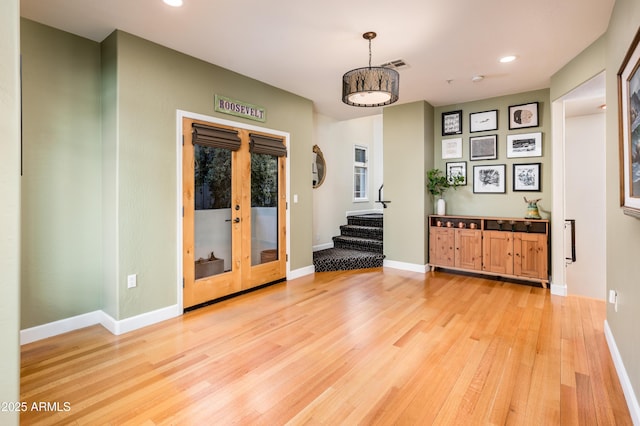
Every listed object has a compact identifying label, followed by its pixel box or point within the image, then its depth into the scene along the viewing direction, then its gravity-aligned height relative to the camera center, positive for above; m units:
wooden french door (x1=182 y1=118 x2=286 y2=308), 3.59 +0.04
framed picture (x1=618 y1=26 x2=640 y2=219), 1.85 +0.53
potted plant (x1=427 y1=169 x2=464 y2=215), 5.31 +0.49
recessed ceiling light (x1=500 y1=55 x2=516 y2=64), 3.57 +1.74
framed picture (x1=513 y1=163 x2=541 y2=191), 4.71 +0.53
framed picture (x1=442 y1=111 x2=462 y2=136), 5.31 +1.51
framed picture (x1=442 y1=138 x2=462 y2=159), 5.33 +1.09
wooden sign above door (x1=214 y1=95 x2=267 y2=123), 3.85 +1.34
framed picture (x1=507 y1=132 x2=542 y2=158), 4.67 +1.00
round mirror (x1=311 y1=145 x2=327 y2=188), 6.25 +0.91
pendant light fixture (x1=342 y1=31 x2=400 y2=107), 2.77 +1.13
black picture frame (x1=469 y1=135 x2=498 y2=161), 5.02 +1.04
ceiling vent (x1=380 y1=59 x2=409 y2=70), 3.66 +1.75
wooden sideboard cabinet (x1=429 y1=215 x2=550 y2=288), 4.41 -0.50
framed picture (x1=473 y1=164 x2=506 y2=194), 5.00 +0.54
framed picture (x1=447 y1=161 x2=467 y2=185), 5.30 +0.72
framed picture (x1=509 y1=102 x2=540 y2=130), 4.67 +1.44
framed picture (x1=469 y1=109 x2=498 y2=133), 5.00 +1.46
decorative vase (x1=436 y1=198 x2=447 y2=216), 5.36 +0.09
